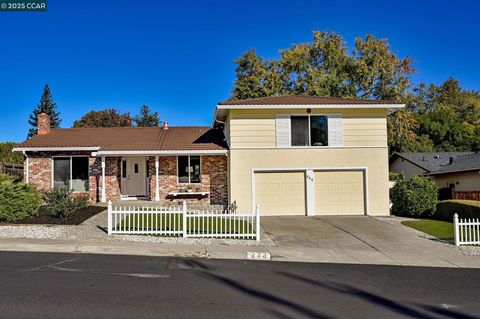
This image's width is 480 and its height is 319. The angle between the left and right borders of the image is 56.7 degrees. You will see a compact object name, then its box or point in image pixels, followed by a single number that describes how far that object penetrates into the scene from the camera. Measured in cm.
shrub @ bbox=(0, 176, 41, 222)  1450
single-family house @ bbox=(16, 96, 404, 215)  1948
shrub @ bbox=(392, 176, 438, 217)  1988
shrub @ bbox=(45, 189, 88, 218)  1509
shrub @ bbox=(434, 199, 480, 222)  1770
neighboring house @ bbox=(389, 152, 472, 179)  3359
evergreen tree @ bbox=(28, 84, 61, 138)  6294
